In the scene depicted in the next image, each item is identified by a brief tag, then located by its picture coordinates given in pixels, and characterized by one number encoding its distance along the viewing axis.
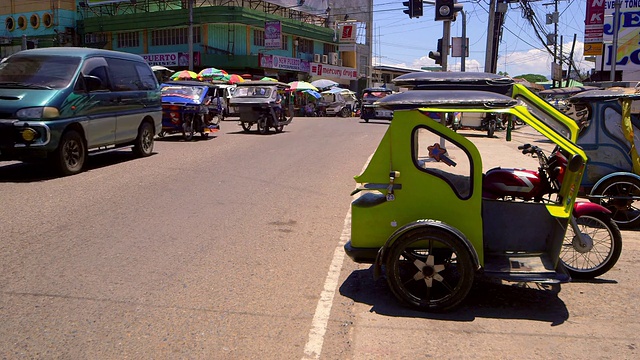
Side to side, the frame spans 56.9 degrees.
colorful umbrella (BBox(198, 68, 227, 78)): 35.12
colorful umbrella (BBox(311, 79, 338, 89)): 45.66
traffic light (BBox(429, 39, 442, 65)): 18.50
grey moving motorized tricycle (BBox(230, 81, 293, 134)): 21.39
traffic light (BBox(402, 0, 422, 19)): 19.20
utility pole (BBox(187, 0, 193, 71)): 35.97
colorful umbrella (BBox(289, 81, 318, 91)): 38.83
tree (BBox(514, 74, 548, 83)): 85.68
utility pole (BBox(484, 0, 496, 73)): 19.22
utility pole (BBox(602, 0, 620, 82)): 24.48
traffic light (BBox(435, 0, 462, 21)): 17.48
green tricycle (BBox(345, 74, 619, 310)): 4.68
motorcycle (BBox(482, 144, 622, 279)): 5.50
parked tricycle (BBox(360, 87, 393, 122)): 31.75
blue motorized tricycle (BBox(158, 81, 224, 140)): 17.73
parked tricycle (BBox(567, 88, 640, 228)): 7.78
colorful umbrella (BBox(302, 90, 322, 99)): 40.88
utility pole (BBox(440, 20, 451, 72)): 17.83
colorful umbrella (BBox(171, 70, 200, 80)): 33.56
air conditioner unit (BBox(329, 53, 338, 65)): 54.88
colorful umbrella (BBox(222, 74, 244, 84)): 36.00
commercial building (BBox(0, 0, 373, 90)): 42.62
